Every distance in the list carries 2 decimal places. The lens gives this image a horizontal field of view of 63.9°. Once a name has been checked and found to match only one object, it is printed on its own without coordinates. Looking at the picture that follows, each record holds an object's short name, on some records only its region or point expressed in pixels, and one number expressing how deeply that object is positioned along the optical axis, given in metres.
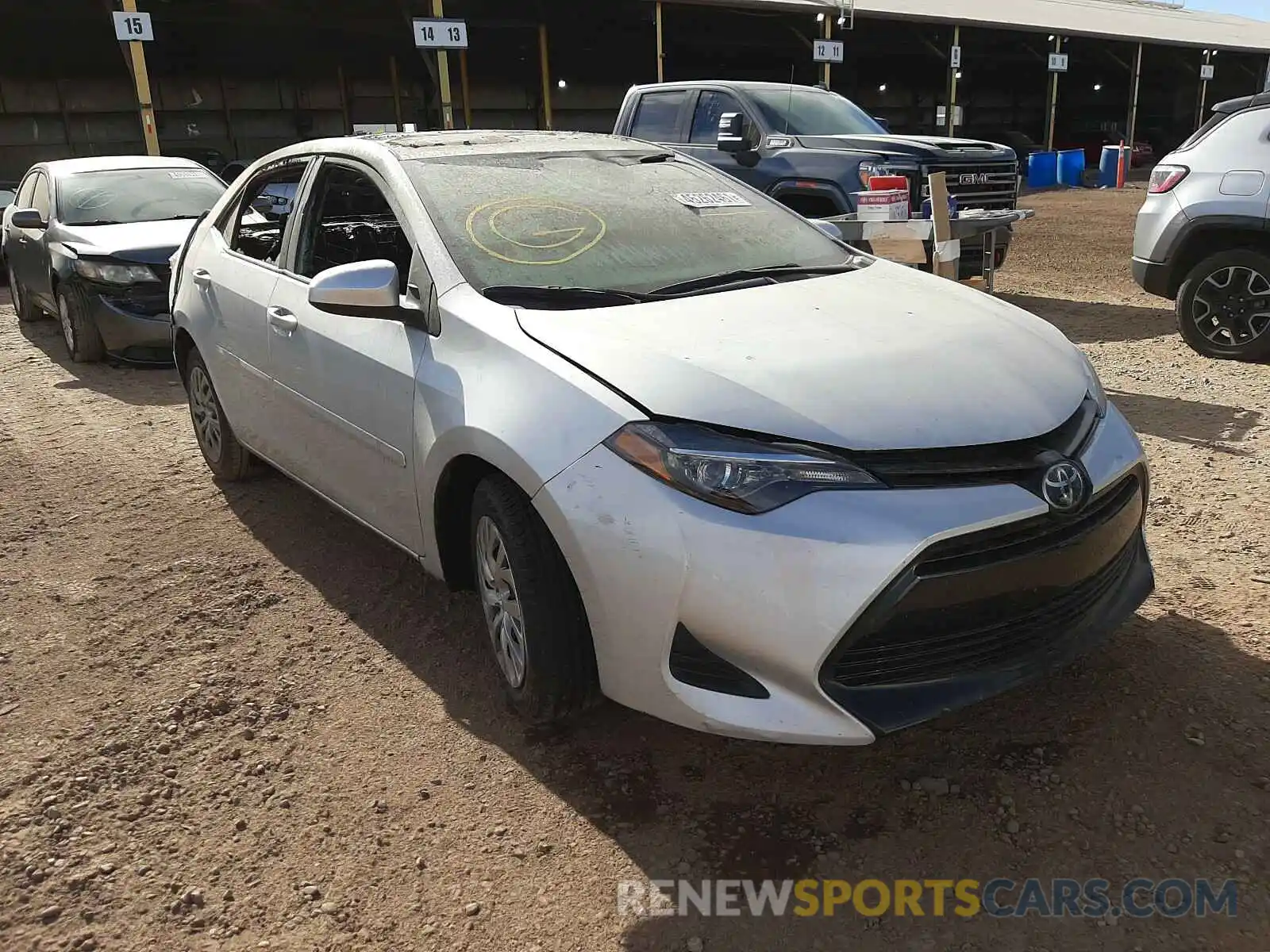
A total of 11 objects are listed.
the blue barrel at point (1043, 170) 24.31
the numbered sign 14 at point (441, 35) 15.66
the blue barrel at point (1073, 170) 24.30
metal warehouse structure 20.86
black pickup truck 8.52
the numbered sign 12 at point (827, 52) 20.34
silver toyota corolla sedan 2.24
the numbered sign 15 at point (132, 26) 13.92
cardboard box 6.31
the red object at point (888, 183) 6.54
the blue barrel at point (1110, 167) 23.45
